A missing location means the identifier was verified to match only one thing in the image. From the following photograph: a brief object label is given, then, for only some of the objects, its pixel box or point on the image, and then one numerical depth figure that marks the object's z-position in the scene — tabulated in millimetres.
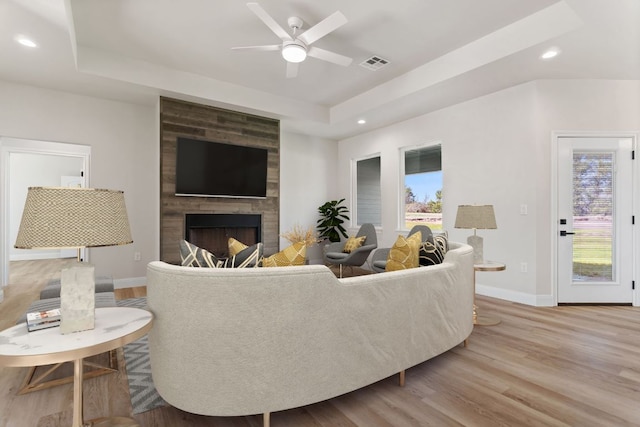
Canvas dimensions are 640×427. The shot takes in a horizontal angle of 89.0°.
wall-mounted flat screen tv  4660
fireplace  4801
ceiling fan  2615
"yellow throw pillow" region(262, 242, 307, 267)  1872
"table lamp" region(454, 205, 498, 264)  3156
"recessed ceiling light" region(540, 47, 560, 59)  3165
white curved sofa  1489
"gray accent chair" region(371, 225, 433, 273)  4246
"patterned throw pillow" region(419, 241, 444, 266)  2508
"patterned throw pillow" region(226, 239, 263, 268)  1861
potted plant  6520
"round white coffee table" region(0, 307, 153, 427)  1195
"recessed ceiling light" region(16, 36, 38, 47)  3146
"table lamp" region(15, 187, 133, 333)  1278
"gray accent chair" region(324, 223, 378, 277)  4836
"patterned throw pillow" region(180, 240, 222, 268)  1770
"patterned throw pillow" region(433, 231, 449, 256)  2623
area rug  1881
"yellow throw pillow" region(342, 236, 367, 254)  5141
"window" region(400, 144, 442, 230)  5242
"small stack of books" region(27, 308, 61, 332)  1464
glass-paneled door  3885
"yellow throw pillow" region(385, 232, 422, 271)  2385
